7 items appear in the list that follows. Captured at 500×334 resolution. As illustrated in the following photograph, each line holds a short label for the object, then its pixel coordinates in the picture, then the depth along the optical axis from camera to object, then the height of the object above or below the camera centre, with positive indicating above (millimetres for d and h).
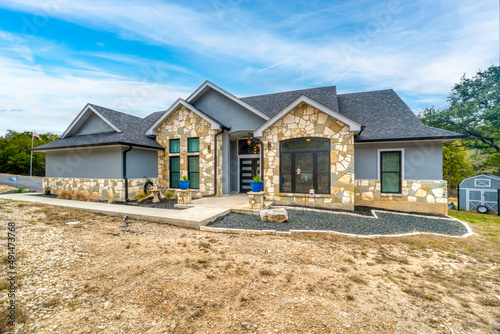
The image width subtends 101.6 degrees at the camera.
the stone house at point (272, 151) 8617 +812
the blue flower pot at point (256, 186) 8039 -765
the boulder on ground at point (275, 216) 6621 -1614
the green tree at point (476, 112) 15461 +4094
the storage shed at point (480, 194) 12086 -1847
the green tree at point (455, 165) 17906 -63
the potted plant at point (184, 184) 9681 -786
